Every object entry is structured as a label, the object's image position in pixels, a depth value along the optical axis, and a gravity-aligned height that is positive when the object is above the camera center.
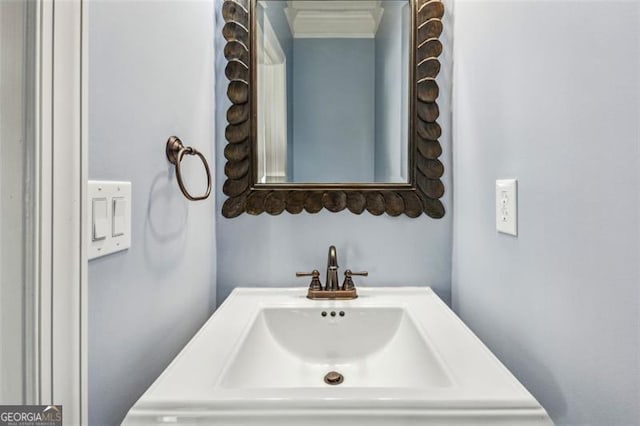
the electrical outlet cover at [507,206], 0.80 +0.01
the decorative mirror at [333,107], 1.17 +0.32
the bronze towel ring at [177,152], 0.83 +0.13
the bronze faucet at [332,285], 1.08 -0.20
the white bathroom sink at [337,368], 0.55 -0.27
